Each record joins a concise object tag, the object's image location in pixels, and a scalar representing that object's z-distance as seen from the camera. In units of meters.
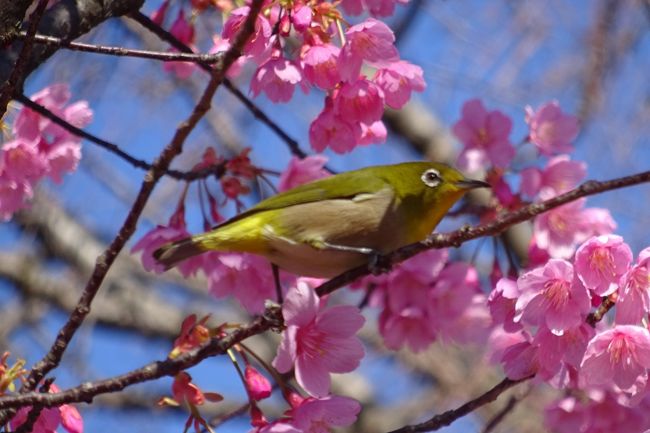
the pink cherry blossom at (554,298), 4.29
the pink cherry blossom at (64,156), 5.79
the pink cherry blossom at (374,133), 5.77
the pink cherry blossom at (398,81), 5.33
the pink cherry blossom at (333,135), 5.54
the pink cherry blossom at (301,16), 4.77
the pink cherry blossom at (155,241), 5.93
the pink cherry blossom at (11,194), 5.68
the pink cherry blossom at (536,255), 6.69
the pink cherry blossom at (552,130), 6.79
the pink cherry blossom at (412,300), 6.44
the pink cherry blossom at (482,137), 6.81
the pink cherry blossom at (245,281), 6.18
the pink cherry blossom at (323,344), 4.49
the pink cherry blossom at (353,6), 5.29
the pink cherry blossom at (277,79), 4.98
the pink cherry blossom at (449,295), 6.55
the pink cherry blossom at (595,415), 5.50
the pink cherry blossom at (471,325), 6.66
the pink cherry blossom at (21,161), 5.60
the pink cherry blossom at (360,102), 5.17
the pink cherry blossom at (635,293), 4.18
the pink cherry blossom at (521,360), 4.64
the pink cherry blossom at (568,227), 6.61
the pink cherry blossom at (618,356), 4.23
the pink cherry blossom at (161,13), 6.30
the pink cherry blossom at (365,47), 4.83
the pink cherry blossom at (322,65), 4.94
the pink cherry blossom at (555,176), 6.60
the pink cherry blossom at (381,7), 5.30
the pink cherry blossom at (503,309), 4.77
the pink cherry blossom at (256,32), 4.82
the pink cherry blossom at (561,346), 4.41
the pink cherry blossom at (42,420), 4.30
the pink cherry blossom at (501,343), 5.19
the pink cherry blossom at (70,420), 4.47
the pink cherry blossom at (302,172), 6.45
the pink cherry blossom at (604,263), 4.22
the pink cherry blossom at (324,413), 4.35
